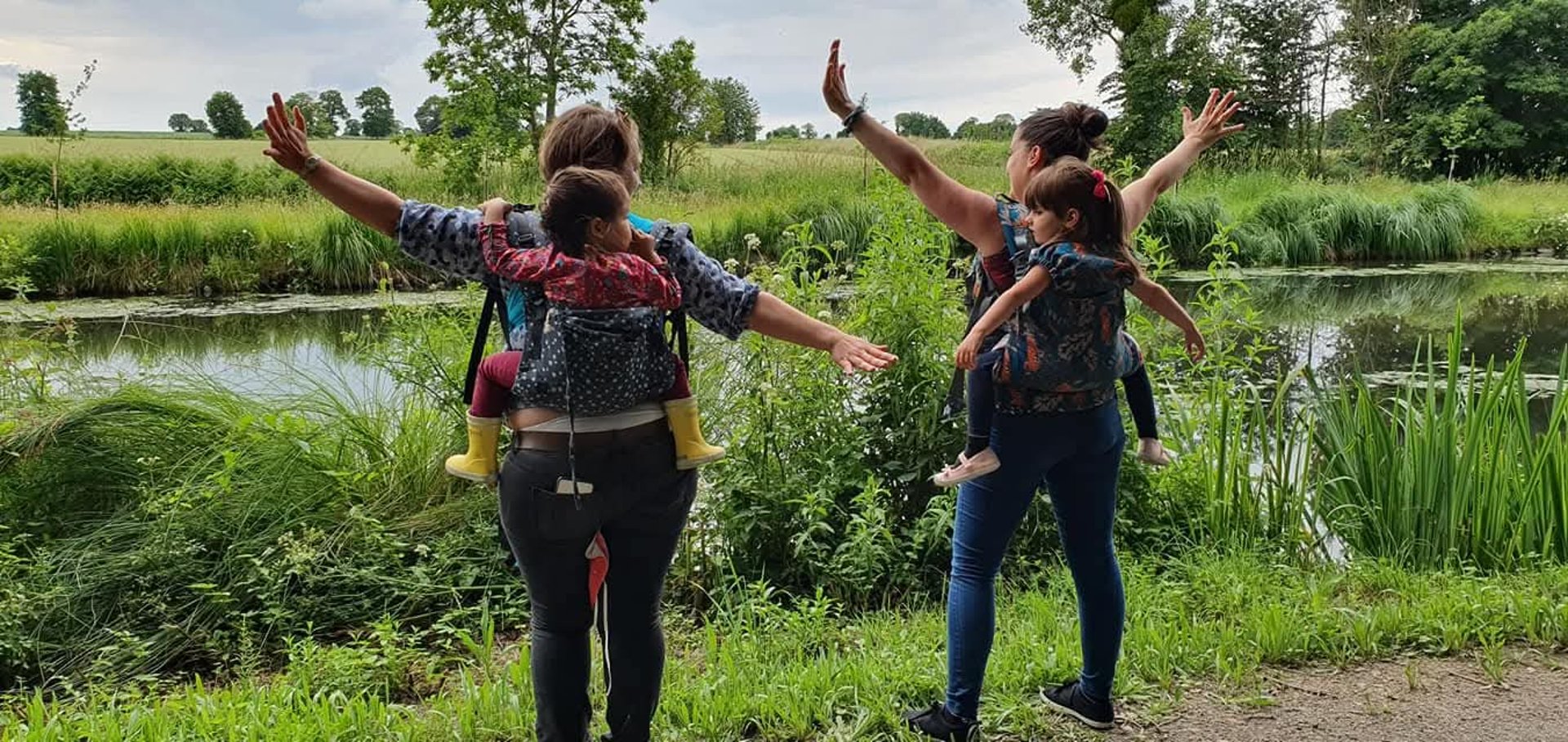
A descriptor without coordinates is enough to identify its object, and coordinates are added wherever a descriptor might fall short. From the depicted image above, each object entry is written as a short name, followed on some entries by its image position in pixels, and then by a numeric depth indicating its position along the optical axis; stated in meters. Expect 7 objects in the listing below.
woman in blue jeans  2.48
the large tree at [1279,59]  31.84
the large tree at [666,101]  20.77
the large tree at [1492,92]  28.72
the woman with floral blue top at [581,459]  2.14
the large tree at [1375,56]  29.84
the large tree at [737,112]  31.40
